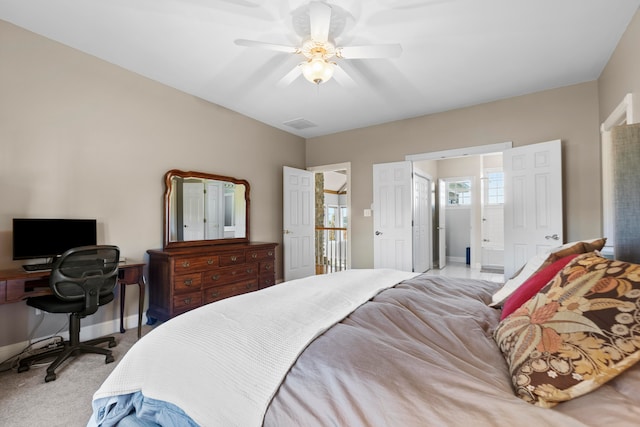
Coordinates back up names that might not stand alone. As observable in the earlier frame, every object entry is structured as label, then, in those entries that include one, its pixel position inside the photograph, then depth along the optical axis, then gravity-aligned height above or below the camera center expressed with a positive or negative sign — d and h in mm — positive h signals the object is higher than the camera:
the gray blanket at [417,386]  679 -459
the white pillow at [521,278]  1511 -338
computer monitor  2357 -152
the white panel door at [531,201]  3424 +176
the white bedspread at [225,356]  859 -477
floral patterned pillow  718 -332
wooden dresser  3043 -666
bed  708 -460
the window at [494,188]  6660 +644
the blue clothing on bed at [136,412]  895 -645
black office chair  2189 -577
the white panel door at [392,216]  4590 +8
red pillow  1229 -306
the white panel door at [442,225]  6844 -211
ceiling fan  2080 +1307
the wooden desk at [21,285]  2094 -498
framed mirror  3514 +109
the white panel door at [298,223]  4941 -106
